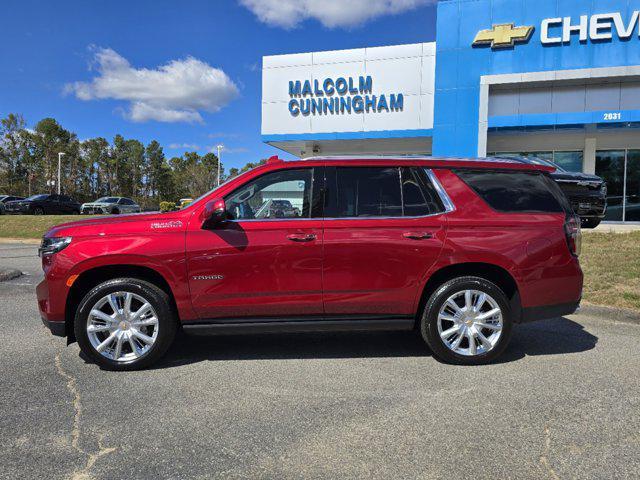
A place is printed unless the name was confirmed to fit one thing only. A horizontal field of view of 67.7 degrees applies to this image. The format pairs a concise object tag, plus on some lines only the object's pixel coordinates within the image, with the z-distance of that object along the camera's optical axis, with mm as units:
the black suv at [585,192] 11188
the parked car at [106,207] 33188
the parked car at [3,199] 29297
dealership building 17078
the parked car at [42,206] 29203
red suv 4125
